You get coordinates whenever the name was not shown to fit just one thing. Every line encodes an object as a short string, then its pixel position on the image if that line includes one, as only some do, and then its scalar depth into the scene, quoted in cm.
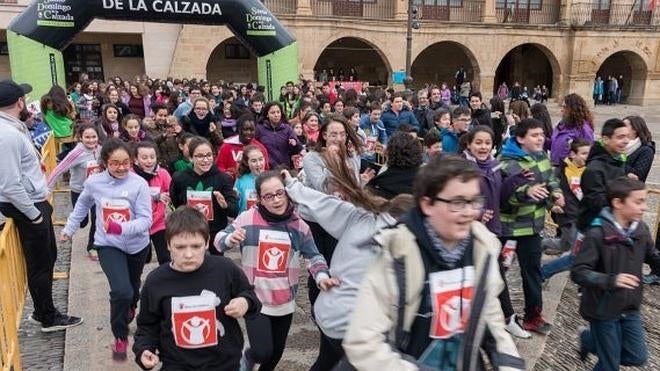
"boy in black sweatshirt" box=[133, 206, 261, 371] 277
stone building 2417
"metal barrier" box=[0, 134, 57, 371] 360
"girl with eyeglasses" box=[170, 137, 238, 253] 467
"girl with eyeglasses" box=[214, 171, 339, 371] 348
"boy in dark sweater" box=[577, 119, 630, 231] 427
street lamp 2128
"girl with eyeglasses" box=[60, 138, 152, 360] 395
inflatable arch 1170
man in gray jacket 393
